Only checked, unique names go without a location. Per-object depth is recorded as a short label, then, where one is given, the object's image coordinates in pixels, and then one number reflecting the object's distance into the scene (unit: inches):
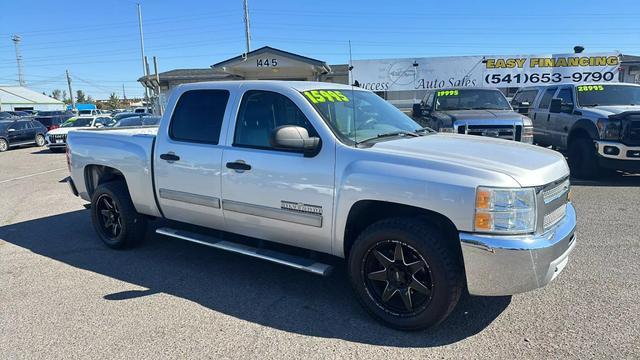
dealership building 794.2
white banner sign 785.6
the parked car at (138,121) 649.0
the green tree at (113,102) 4125.5
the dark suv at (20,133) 858.8
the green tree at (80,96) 5339.6
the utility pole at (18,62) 3403.1
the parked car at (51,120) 1168.8
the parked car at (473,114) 342.0
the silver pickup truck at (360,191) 119.7
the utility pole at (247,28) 1402.6
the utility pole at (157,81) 1115.3
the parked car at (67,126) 756.6
